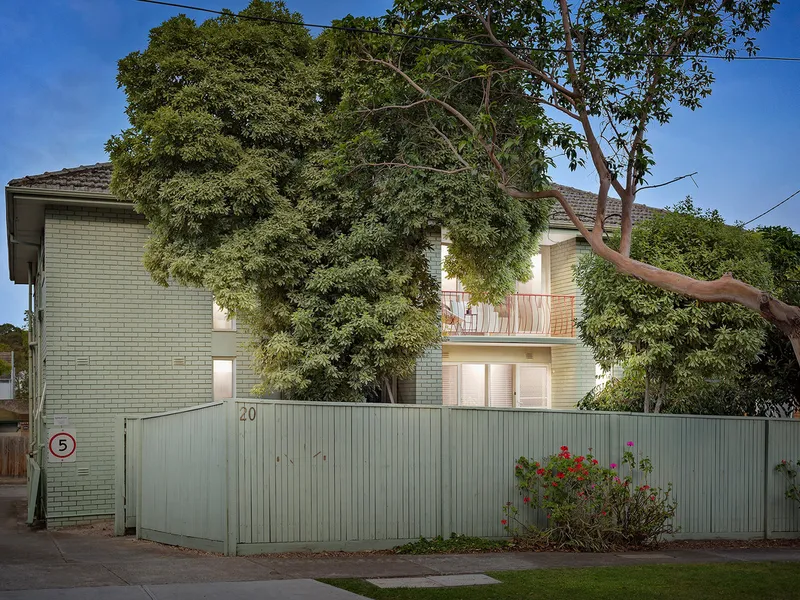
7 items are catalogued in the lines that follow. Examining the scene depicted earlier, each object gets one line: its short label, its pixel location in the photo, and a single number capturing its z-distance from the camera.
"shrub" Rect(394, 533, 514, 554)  12.64
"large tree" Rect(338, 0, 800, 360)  12.76
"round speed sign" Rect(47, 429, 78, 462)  16.52
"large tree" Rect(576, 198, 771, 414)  16.16
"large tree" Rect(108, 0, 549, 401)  13.72
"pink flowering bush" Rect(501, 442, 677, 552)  13.02
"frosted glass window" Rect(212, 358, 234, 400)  18.61
